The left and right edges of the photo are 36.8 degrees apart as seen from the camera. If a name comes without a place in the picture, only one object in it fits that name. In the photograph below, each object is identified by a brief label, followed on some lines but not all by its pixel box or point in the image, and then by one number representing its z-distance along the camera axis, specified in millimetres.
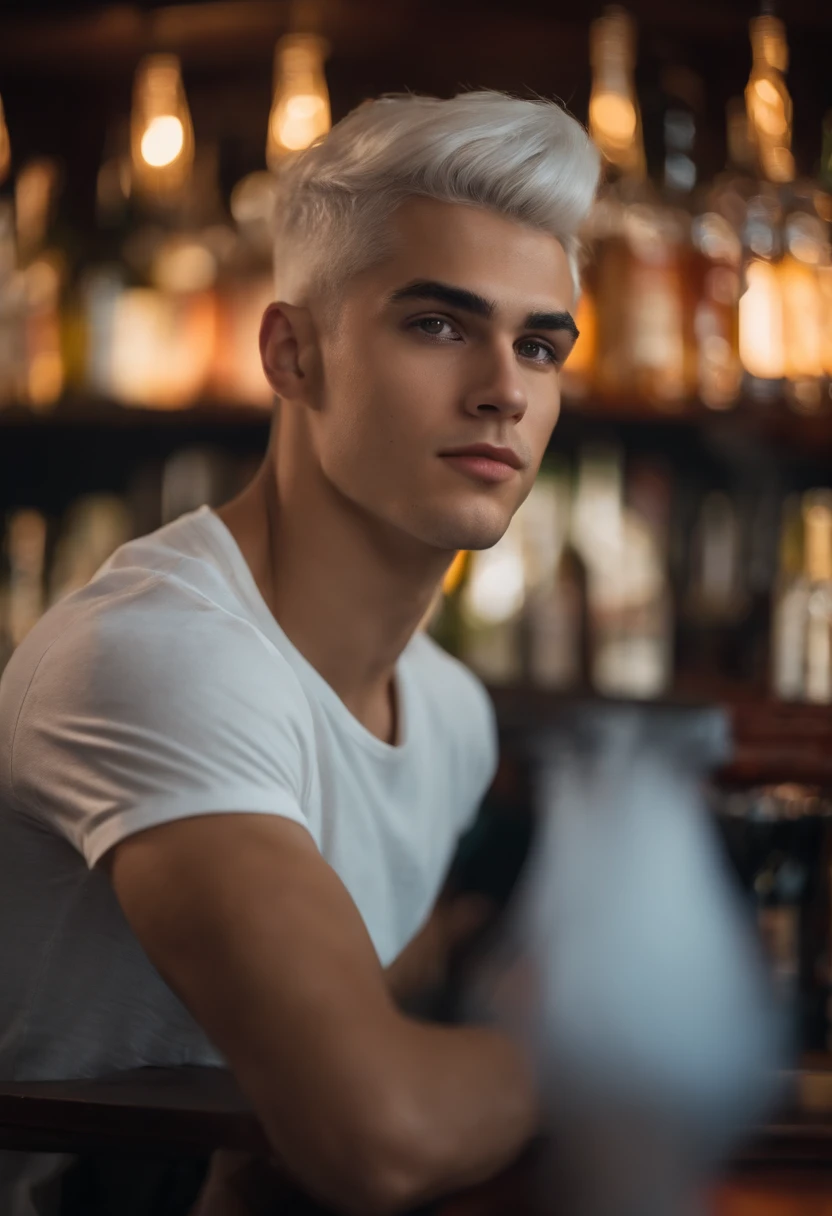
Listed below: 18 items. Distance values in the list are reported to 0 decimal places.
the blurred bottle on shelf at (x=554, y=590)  1848
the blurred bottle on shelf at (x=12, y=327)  1954
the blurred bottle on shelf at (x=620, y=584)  1843
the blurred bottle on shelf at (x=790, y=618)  1708
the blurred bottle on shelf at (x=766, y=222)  1723
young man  607
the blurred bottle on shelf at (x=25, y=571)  2029
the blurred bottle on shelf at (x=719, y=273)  1792
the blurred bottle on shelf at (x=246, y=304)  1875
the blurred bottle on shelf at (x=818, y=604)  1695
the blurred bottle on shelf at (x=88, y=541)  2059
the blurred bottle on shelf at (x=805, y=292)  1731
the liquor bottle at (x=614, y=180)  1762
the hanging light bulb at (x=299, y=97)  1847
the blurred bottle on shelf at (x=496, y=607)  1875
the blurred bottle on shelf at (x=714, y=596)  1881
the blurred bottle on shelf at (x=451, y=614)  1975
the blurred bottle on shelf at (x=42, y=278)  1968
